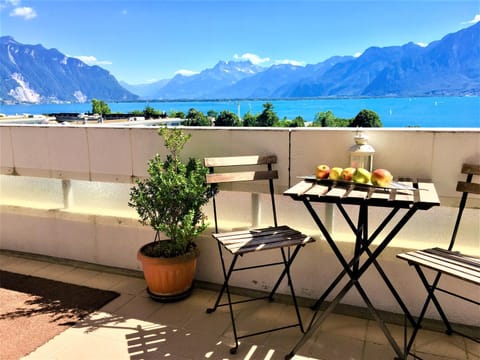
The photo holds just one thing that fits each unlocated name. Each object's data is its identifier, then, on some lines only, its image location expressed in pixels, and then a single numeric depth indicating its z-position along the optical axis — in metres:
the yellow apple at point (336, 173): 2.18
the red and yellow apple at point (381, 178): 2.03
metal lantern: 2.43
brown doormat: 2.40
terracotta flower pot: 2.81
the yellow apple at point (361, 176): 2.07
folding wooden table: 1.83
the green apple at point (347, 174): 2.13
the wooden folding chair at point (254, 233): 2.29
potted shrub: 2.72
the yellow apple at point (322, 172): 2.24
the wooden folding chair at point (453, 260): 1.88
